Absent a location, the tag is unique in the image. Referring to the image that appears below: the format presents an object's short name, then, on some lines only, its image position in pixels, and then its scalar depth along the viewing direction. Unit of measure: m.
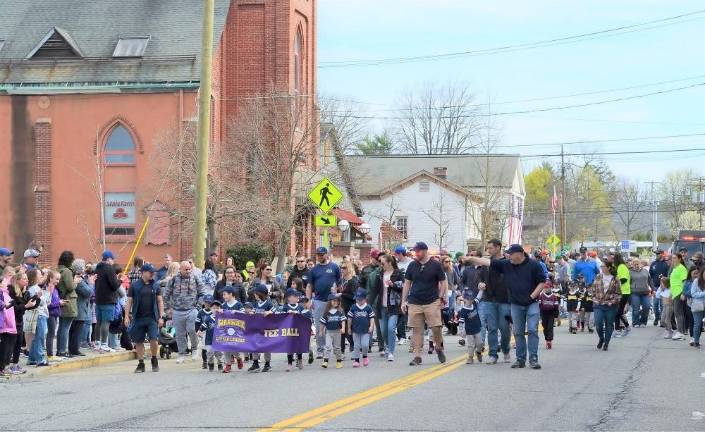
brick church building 42.97
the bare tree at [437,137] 88.62
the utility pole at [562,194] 78.94
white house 71.81
